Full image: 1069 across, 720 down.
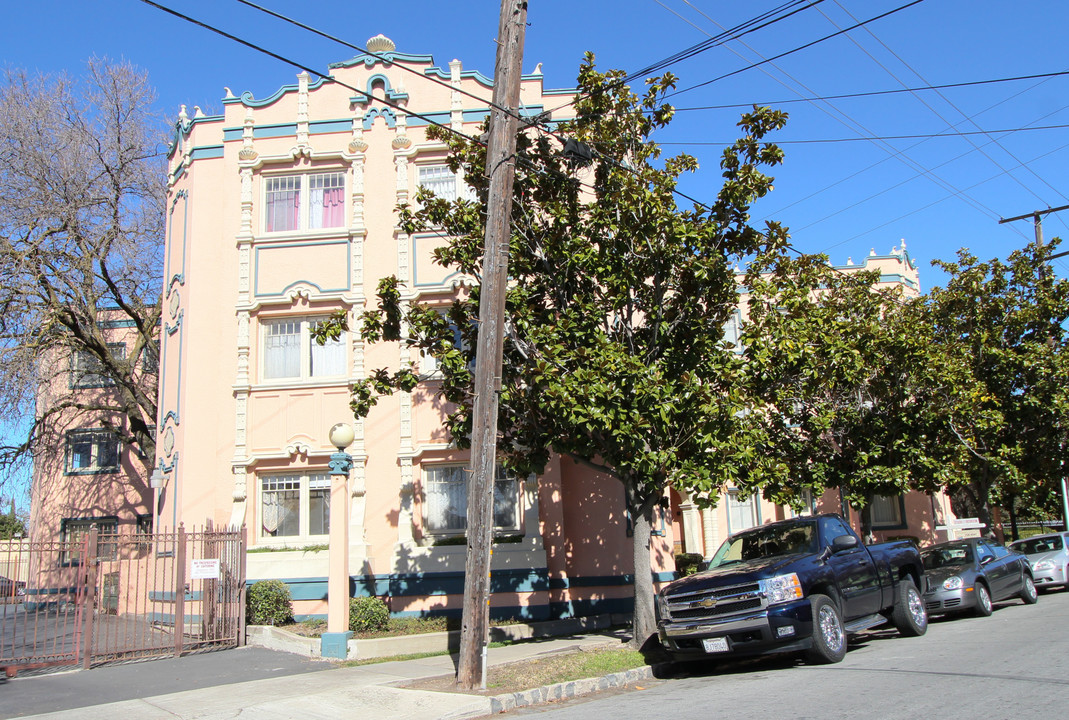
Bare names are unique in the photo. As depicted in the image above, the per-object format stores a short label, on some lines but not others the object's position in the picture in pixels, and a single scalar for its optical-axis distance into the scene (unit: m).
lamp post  12.20
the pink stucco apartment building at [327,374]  15.84
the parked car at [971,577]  14.45
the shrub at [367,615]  13.46
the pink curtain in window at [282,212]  17.48
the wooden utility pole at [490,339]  9.48
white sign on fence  12.68
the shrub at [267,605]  14.12
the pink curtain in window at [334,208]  17.45
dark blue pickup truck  9.75
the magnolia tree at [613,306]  10.96
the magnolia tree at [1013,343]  19.19
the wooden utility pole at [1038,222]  22.12
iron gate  11.60
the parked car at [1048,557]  19.27
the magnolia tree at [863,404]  15.05
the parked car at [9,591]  11.65
